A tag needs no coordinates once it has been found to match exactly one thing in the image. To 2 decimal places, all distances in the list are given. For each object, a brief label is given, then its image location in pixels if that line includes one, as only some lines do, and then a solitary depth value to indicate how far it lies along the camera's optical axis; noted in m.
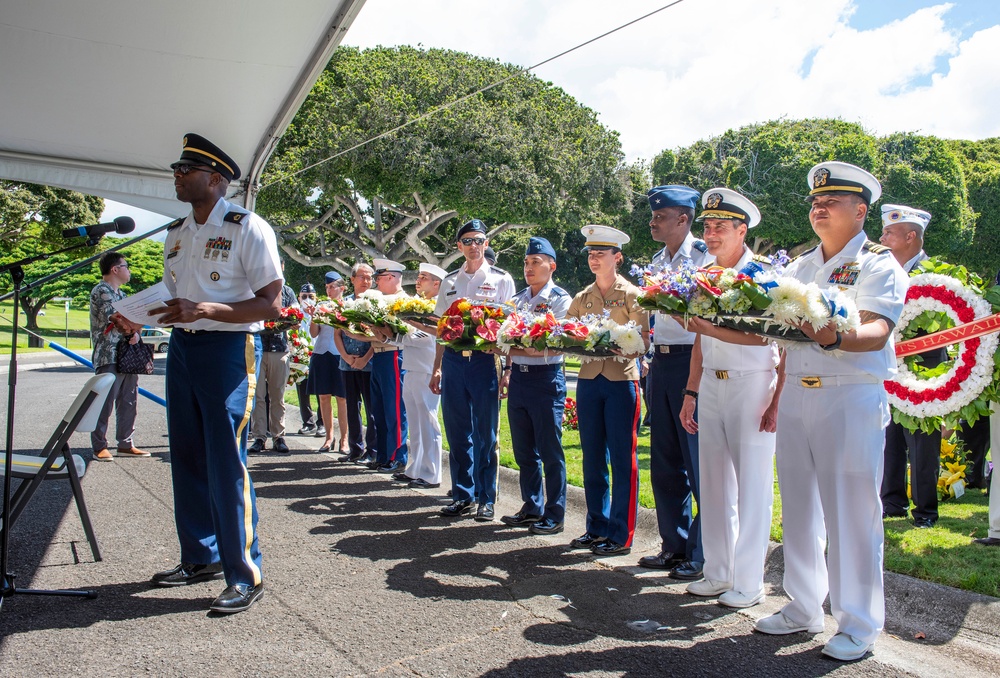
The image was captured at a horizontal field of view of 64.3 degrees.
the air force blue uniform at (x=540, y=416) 6.30
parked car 33.31
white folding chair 4.89
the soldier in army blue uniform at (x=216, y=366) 4.47
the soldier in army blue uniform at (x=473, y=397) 6.83
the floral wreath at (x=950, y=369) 5.53
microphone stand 4.23
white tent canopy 5.29
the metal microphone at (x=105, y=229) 4.78
